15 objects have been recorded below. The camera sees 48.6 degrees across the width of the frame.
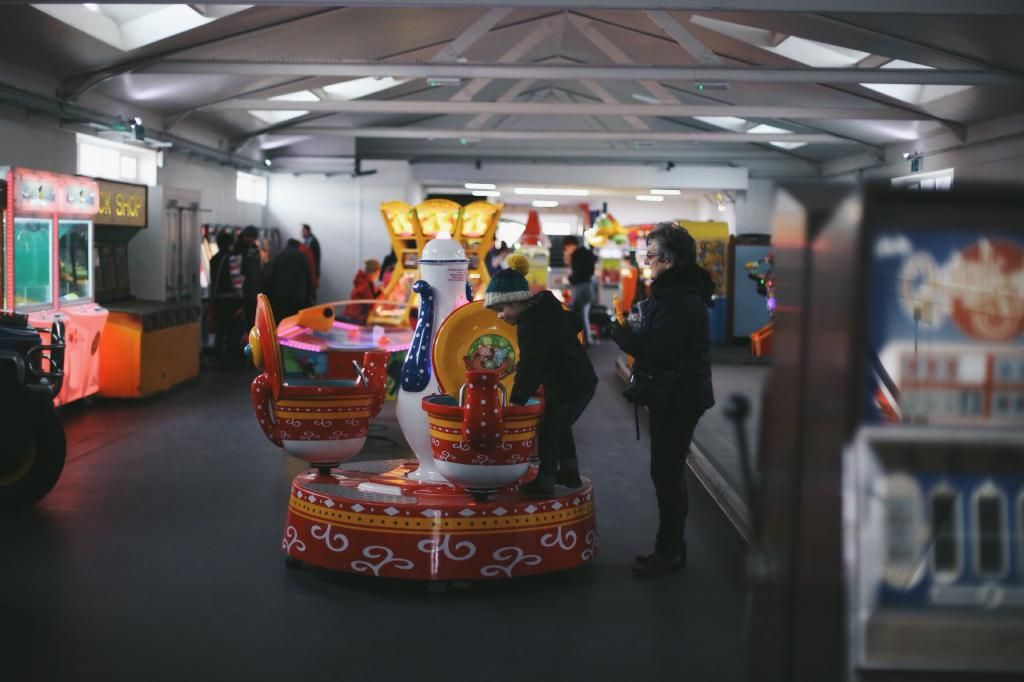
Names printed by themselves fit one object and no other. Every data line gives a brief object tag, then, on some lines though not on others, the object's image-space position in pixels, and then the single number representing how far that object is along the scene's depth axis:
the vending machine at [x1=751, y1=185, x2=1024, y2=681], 1.84
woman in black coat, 4.90
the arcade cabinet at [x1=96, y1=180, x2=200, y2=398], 10.22
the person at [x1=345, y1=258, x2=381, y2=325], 14.43
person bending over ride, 4.90
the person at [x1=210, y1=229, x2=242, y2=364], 13.83
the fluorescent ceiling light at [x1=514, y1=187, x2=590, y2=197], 26.75
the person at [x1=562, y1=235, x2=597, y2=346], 15.98
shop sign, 10.56
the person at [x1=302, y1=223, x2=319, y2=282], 17.31
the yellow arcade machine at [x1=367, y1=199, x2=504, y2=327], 12.06
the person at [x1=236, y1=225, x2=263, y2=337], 13.45
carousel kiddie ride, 4.78
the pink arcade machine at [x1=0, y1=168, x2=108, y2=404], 8.54
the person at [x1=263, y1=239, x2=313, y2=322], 12.67
